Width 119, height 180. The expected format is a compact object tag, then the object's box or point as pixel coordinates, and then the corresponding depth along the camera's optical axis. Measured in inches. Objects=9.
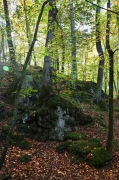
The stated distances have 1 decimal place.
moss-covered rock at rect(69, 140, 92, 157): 272.1
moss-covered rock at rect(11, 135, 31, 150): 280.8
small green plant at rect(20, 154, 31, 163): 241.6
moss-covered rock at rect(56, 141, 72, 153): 285.7
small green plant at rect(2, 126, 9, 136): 292.2
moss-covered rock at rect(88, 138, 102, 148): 288.8
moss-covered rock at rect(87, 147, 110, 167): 252.2
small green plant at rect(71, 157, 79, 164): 260.3
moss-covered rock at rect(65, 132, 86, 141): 311.6
